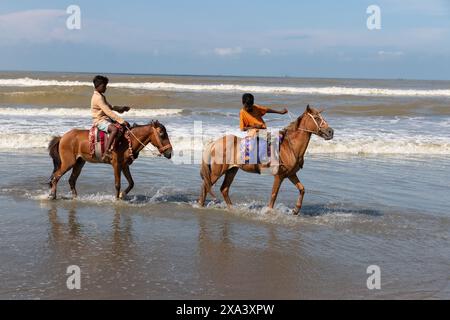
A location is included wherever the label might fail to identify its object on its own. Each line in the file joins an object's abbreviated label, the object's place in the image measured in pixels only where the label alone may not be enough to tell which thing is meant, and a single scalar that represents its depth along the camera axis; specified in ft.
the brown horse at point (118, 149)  30.71
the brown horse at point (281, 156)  28.55
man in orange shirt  29.50
